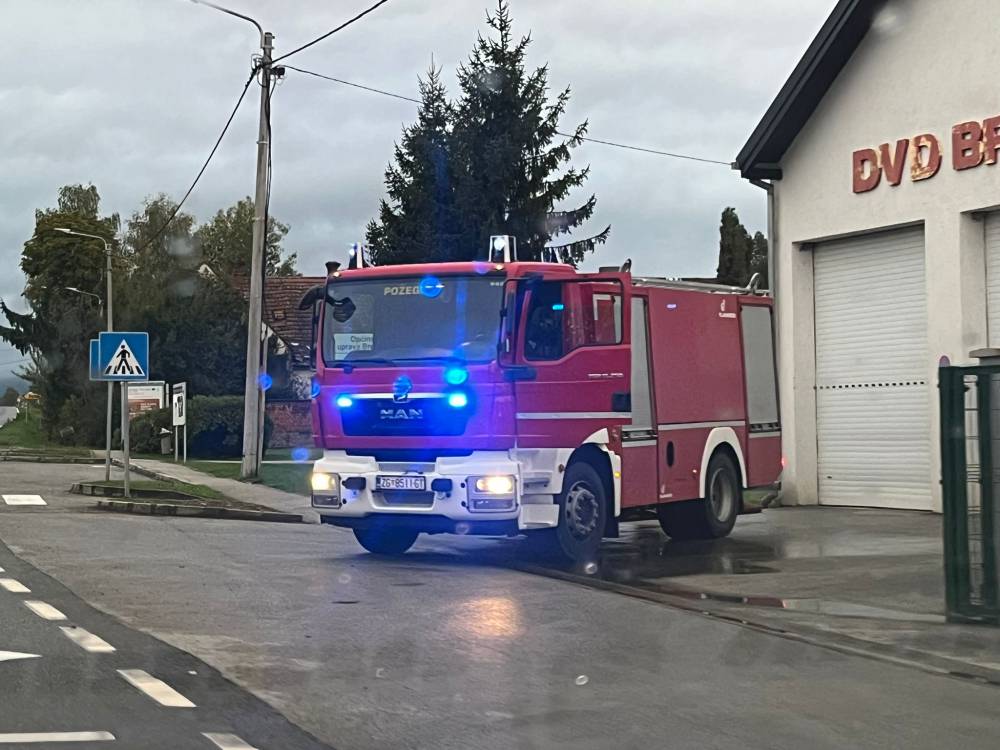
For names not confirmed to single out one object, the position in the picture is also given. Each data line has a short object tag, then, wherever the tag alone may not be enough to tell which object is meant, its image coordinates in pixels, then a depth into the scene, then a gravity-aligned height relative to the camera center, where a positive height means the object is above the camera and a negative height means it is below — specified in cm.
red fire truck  1310 +33
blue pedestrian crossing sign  2291 +140
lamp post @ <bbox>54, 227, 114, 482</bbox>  2698 +104
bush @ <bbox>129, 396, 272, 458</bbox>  4431 +43
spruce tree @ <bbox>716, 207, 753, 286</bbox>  6191 +810
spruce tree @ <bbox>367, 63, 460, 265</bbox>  3897 +671
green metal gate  998 -42
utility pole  2712 +281
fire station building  1900 +285
